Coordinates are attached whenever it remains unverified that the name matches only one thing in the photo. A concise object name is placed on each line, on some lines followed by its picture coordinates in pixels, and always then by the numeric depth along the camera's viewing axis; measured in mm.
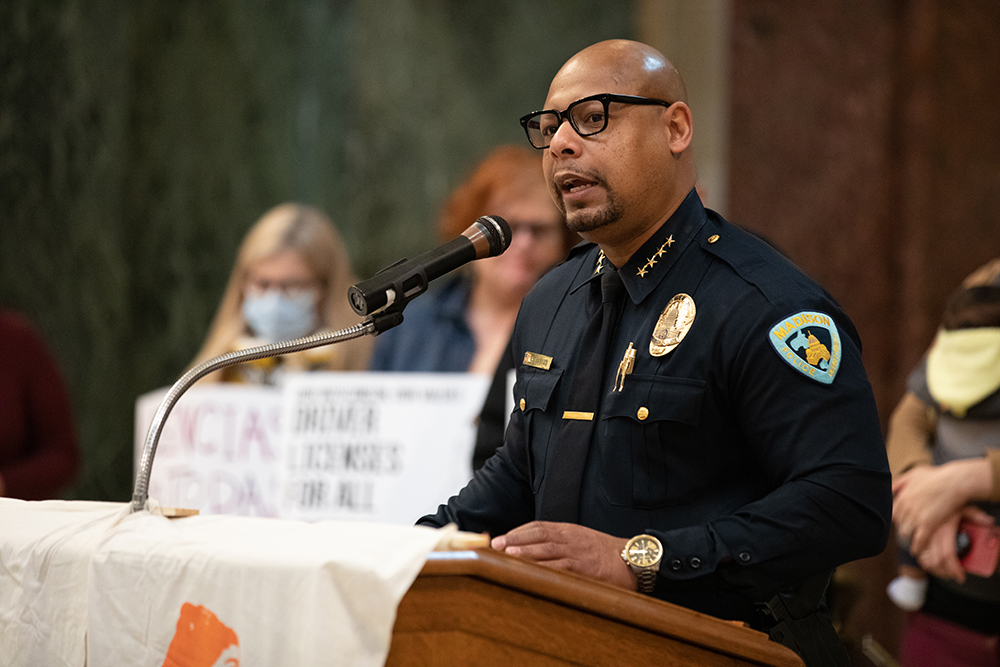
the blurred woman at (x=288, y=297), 8145
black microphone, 5884
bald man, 5902
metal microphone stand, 5872
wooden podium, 5685
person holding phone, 6625
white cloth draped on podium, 5671
